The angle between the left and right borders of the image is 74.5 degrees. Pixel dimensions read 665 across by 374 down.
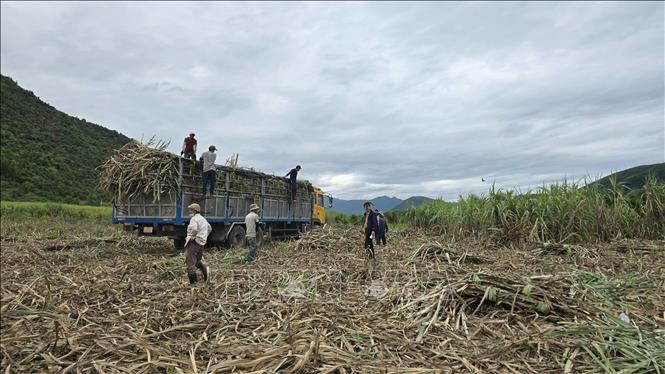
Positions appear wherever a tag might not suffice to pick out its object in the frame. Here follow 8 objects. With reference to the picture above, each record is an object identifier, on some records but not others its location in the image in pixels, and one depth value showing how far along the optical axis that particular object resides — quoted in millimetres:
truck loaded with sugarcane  11250
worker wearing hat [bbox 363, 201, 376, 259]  9672
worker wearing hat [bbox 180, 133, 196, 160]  11906
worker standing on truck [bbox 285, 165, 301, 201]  15745
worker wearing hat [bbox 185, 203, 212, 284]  7020
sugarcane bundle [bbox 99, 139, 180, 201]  11180
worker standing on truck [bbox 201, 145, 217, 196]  11711
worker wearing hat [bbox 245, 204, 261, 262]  9875
